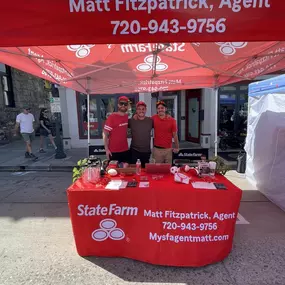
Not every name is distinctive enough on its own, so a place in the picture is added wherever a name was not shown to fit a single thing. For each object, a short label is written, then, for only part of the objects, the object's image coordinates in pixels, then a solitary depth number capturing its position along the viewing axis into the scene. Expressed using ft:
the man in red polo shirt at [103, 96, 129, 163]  12.17
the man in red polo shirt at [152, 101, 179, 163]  12.50
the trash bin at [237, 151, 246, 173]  18.71
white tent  12.55
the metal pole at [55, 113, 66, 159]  24.84
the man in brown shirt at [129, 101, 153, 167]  12.13
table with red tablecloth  7.54
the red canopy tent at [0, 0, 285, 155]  4.86
